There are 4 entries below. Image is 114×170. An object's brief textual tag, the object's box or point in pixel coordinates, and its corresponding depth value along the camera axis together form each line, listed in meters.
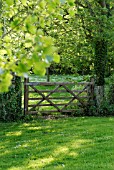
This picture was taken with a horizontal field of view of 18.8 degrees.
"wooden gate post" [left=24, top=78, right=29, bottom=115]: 12.23
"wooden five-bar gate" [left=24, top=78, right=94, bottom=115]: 12.30
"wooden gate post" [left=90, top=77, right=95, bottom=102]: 13.22
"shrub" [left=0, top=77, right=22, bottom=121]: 11.48
